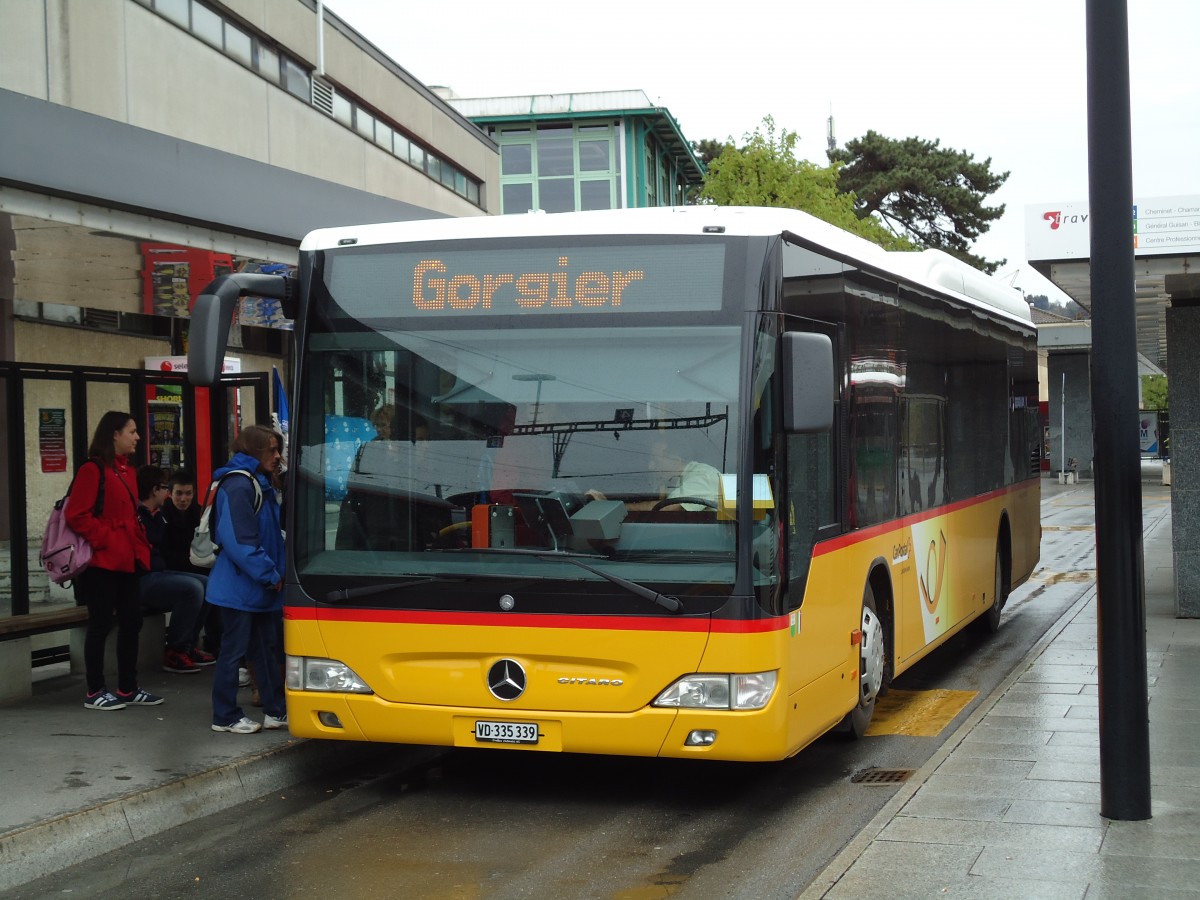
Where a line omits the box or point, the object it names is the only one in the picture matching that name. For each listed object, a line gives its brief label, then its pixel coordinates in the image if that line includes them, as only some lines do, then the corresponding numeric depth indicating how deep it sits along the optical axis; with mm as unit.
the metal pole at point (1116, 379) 6031
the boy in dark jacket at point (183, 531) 10766
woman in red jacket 8961
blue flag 12297
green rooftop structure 65375
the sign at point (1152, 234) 11977
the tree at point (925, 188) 55344
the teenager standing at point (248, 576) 8211
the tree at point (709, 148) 65000
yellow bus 6637
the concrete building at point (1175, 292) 12102
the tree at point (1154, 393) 76438
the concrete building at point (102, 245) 8727
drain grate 7801
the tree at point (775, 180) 42156
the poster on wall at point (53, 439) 10492
